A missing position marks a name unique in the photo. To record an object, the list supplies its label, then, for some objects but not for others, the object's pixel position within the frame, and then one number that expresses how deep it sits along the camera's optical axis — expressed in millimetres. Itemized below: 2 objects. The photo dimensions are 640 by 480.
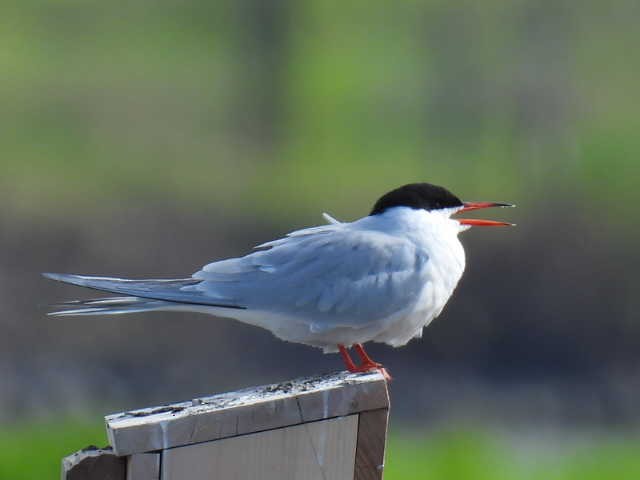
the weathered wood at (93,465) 4680
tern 6637
